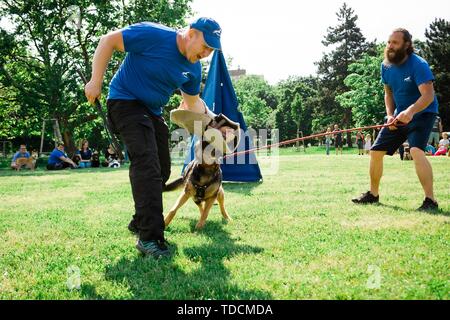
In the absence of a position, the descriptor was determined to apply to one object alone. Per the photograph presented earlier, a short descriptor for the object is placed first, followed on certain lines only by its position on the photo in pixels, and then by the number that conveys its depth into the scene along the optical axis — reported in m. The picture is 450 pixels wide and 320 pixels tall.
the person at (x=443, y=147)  19.62
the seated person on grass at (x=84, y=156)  18.75
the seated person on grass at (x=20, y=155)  17.55
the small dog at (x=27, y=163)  17.66
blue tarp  7.85
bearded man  4.82
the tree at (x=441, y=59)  38.09
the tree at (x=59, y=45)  22.31
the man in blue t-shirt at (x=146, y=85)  3.14
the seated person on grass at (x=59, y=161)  16.98
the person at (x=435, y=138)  25.61
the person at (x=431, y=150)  20.78
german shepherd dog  4.25
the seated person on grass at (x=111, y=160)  19.06
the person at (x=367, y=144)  25.62
